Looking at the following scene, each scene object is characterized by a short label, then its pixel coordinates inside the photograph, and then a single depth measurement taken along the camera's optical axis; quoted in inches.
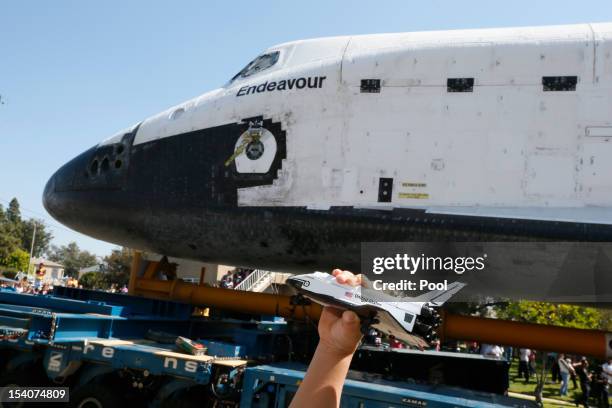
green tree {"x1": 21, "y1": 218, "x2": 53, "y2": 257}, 3513.8
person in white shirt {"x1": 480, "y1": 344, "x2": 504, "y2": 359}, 399.5
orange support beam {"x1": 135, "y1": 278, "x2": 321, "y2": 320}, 223.3
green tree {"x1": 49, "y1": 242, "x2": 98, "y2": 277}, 4299.7
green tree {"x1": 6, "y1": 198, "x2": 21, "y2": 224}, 4048.2
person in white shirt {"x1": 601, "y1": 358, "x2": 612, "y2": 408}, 404.9
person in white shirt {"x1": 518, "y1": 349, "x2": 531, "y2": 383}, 518.6
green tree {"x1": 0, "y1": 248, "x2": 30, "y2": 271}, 2078.0
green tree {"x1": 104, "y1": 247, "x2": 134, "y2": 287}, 1736.0
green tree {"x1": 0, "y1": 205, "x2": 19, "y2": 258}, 2273.6
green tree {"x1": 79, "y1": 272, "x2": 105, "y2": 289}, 1404.2
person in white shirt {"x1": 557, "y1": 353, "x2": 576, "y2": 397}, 471.8
